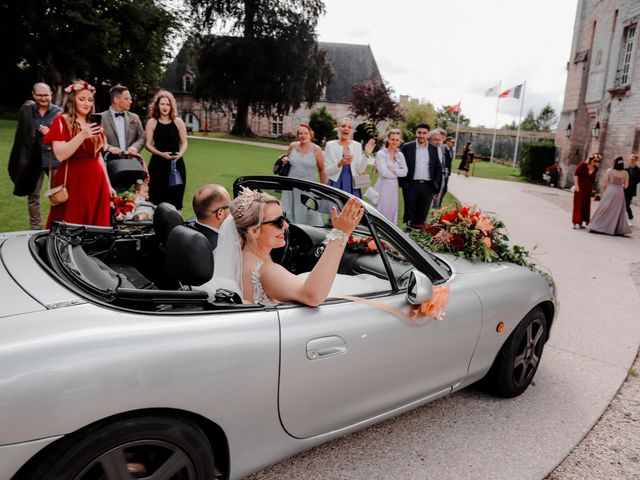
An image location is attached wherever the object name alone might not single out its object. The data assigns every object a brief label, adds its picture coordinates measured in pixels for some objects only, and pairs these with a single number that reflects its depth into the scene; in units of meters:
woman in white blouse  7.08
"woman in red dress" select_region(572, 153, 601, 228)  12.05
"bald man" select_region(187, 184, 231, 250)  3.04
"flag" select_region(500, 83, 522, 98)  36.79
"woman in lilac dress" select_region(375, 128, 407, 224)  7.59
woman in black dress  6.40
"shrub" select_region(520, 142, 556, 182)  27.19
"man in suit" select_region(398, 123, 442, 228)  8.01
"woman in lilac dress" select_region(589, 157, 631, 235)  11.62
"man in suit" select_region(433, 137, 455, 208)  10.84
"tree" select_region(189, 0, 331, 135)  38.44
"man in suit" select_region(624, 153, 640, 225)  13.02
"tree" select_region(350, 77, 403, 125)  50.84
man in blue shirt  6.01
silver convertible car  1.62
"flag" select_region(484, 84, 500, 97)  36.81
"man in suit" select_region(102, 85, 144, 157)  6.04
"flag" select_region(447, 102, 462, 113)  34.81
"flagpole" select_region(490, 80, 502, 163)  46.78
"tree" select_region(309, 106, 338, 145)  43.28
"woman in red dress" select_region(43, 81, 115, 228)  4.36
